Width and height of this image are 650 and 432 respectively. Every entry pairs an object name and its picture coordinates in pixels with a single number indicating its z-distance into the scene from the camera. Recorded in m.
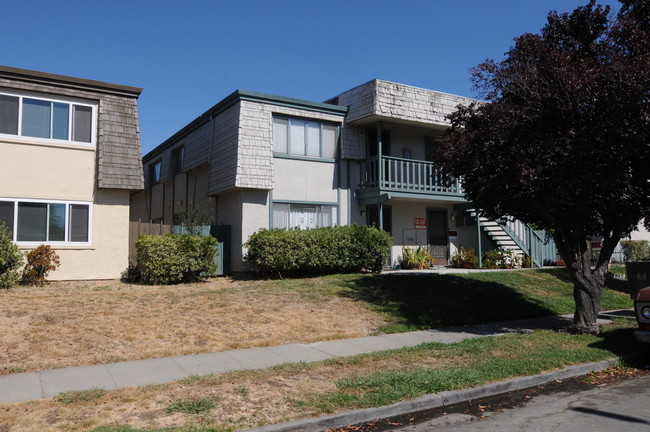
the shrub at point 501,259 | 20.70
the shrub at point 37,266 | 13.44
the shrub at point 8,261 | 12.32
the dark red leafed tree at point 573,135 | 9.30
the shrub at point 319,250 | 15.30
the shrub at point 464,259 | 20.81
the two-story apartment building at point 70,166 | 14.15
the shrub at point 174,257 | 14.42
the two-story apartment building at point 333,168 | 17.22
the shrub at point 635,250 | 26.62
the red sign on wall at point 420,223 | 20.89
